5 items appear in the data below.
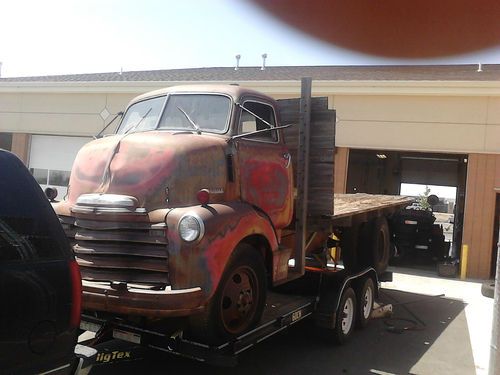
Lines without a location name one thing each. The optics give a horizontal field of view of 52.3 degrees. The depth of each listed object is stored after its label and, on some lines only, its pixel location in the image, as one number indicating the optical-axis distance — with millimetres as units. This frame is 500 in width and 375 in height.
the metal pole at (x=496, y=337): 3613
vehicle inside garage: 14938
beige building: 12680
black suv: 2441
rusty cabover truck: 4152
